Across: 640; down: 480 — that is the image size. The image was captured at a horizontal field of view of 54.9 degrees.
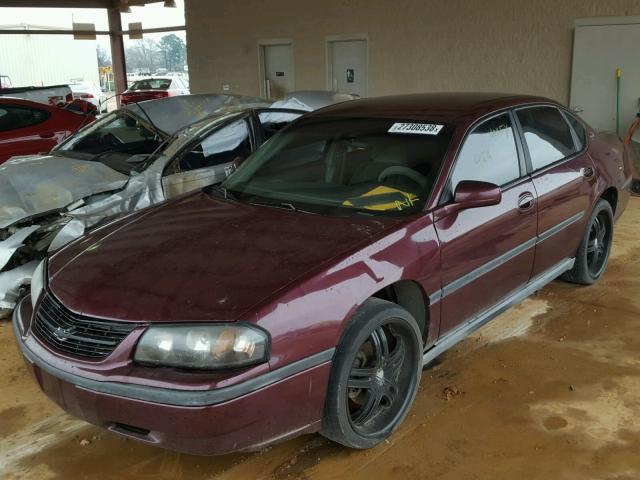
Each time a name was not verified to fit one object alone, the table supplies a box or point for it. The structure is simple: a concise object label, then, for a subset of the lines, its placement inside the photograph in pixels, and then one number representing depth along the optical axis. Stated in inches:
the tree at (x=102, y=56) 1774.7
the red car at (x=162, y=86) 784.9
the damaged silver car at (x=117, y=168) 177.6
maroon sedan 90.0
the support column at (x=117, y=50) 754.8
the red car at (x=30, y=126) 319.9
